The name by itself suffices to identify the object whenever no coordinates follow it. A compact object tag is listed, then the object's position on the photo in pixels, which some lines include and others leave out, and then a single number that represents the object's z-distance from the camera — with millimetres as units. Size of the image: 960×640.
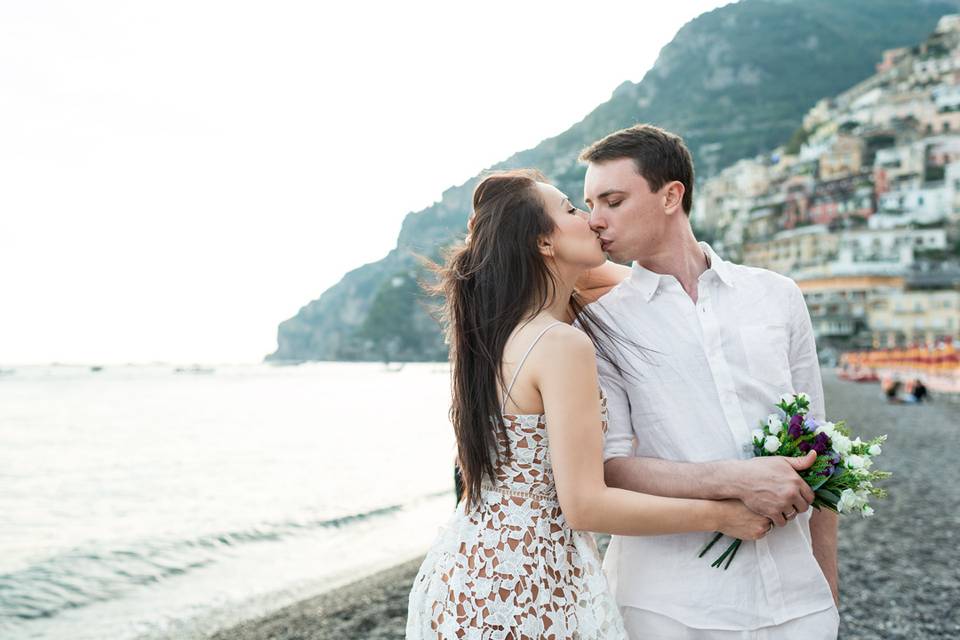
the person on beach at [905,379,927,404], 30175
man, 2246
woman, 2139
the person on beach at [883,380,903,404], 31312
